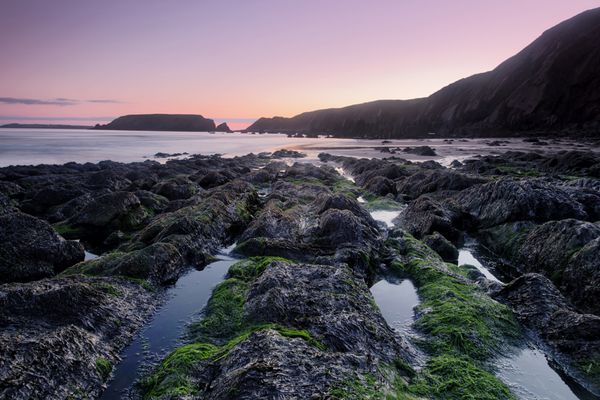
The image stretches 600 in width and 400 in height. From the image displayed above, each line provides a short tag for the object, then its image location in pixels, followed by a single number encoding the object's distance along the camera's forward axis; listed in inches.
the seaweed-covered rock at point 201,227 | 509.7
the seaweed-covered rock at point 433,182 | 903.7
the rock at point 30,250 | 427.5
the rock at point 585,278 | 361.4
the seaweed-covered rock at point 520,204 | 601.6
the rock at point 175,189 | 936.3
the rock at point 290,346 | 191.8
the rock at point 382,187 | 1034.7
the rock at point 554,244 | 435.5
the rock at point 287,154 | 2829.7
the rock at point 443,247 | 553.0
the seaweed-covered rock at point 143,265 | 410.3
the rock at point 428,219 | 637.9
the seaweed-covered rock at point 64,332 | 213.2
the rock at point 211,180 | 1162.0
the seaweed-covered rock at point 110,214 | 660.1
